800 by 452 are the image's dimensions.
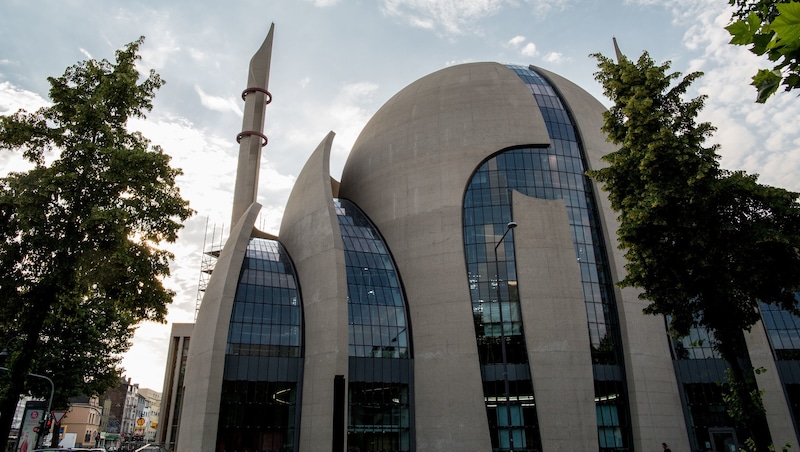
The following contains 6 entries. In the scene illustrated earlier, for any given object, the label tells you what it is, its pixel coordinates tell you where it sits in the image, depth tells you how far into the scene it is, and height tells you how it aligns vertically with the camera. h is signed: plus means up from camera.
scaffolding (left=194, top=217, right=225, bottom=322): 61.62 +19.10
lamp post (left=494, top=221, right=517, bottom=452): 29.98 +4.85
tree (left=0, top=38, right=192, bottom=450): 16.88 +7.18
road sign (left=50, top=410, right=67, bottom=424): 27.05 +0.50
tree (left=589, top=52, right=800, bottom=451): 17.33 +6.35
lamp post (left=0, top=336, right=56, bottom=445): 27.10 +0.54
